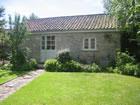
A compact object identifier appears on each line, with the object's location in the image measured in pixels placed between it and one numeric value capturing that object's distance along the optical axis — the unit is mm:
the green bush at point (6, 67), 8908
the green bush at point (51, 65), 8443
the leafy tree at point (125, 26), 8328
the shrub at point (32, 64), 8975
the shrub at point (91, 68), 8260
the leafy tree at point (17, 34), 9241
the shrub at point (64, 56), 8918
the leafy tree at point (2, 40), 10339
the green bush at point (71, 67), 8341
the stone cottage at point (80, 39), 9728
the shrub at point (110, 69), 8234
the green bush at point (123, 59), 8195
